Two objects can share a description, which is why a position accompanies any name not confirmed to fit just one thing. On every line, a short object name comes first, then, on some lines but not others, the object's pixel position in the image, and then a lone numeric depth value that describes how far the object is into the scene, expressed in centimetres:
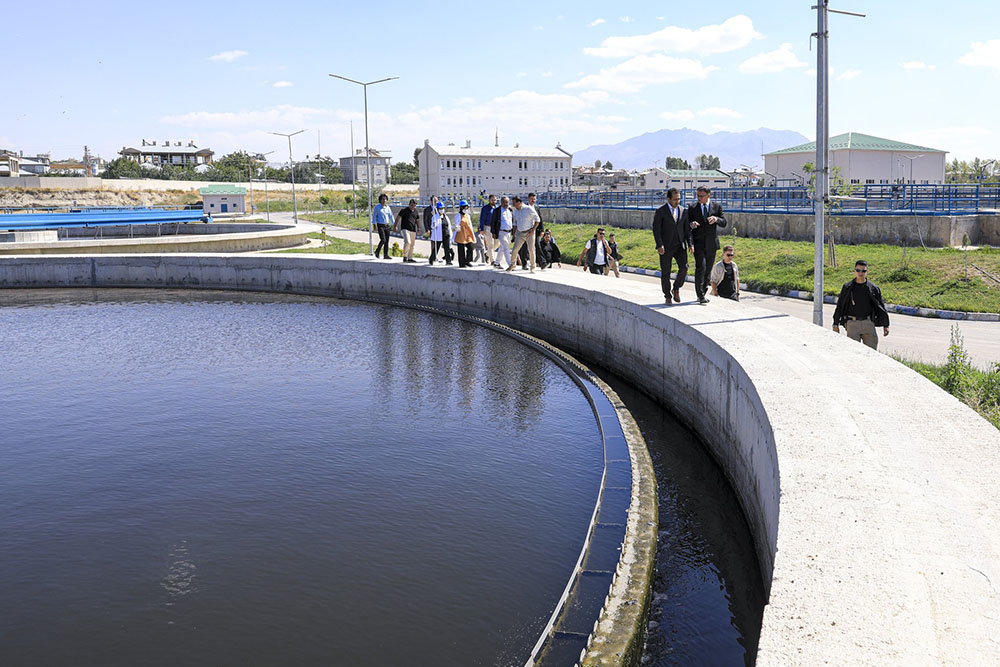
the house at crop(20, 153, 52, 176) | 17338
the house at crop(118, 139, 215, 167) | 17112
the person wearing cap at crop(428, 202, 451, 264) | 2394
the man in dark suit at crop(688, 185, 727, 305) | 1364
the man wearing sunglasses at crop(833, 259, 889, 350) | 1193
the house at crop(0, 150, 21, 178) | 12975
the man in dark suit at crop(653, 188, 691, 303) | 1385
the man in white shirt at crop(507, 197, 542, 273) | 1933
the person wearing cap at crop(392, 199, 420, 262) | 2477
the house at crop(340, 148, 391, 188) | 16588
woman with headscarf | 2264
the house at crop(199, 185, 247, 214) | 9256
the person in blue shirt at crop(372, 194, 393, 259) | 2380
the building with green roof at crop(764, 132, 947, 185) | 7519
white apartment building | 11831
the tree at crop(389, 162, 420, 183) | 16412
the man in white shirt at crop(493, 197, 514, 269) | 2150
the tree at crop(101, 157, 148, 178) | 14325
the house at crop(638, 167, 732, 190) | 10951
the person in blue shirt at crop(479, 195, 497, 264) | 2277
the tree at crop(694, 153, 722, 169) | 18875
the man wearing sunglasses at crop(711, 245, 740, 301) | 1583
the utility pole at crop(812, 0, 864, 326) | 1312
